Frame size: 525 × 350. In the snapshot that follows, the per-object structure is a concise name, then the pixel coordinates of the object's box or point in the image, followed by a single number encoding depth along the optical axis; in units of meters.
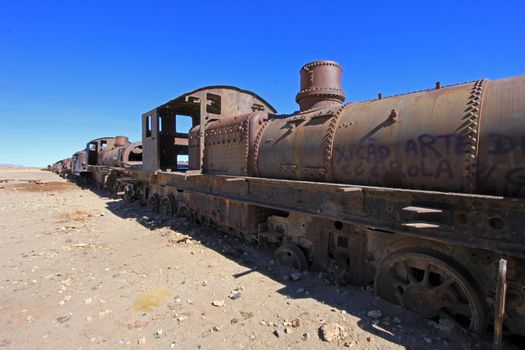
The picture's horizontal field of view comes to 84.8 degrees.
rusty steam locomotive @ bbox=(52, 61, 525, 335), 2.97
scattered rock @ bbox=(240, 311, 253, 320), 3.90
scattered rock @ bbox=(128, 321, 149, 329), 3.72
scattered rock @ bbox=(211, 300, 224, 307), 4.22
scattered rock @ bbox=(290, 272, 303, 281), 4.88
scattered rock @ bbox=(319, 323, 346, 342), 3.33
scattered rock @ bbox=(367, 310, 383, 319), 3.65
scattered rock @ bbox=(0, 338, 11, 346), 3.42
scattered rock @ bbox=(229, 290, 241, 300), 4.42
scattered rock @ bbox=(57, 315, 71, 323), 3.89
